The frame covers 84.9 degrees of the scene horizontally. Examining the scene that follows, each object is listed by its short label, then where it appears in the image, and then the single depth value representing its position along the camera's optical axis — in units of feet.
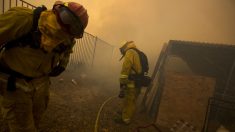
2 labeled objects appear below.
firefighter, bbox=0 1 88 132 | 3.76
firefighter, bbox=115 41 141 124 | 10.41
